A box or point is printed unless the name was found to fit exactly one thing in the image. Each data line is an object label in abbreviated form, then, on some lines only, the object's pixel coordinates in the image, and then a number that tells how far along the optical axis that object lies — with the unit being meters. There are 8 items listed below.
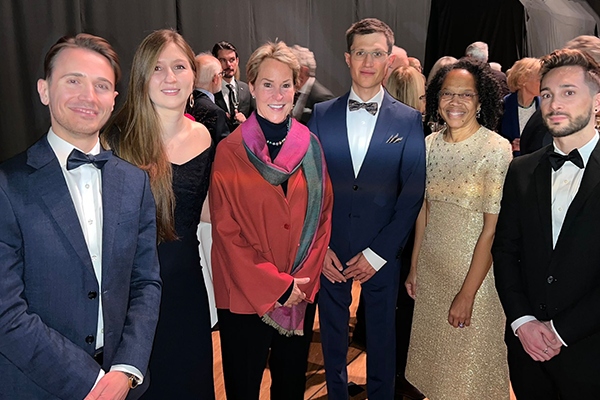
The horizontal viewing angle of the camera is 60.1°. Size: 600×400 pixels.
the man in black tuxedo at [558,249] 1.77
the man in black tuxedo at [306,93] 4.06
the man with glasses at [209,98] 3.06
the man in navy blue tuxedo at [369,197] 2.34
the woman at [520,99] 4.28
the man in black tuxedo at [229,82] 4.86
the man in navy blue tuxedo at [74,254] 1.37
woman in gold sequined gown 2.22
